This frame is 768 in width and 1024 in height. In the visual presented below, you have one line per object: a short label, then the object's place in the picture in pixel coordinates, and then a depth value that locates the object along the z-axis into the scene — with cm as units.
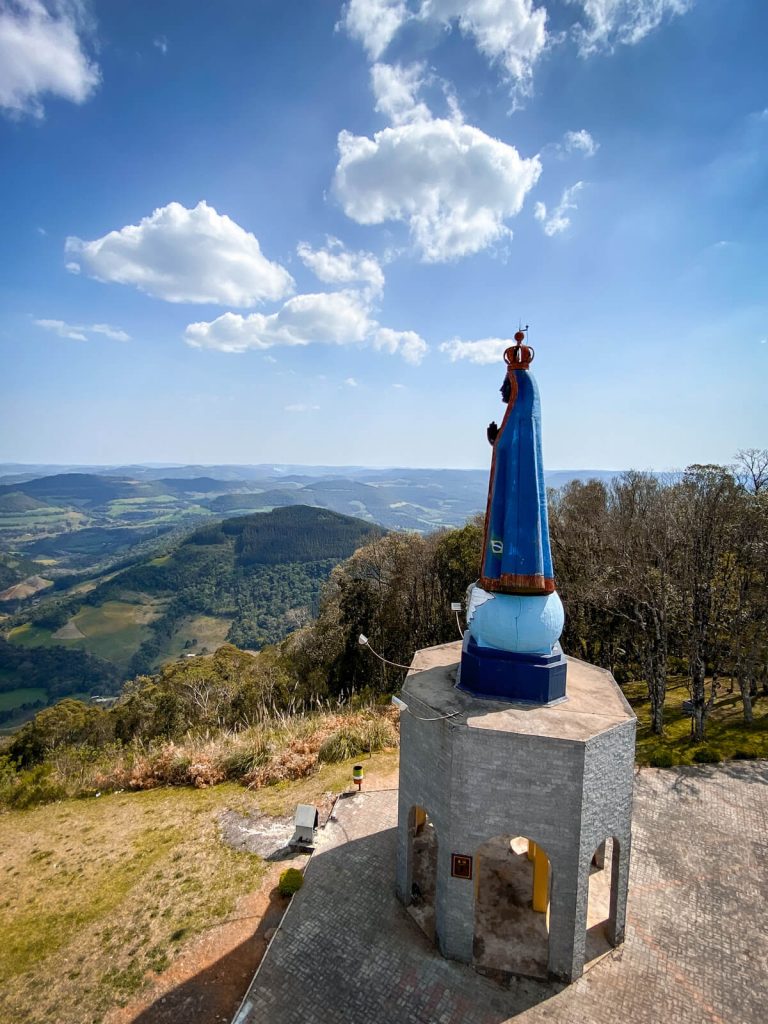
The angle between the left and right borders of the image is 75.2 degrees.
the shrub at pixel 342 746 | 1858
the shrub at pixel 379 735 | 1915
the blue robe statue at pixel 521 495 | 1005
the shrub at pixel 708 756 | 1683
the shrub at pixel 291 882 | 1155
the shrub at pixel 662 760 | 1659
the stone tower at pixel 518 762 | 904
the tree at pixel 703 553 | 1884
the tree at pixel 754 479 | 1902
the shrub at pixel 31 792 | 1822
